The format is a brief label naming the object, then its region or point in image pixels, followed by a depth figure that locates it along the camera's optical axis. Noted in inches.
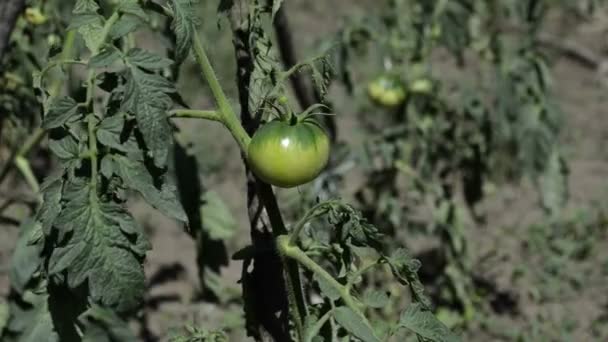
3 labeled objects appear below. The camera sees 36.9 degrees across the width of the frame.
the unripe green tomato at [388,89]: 123.7
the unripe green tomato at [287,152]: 51.0
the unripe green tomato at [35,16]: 92.8
